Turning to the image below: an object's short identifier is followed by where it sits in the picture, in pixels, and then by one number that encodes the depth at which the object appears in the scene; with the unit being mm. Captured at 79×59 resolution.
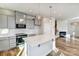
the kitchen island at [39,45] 1084
